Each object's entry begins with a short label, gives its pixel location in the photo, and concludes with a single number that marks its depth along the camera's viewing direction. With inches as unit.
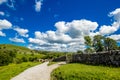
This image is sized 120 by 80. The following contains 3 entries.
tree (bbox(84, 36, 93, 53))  1047.9
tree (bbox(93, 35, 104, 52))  1144.0
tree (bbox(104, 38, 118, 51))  1266.5
